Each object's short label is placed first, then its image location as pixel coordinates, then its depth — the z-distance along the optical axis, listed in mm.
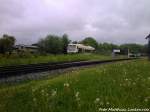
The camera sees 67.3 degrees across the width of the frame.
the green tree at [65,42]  47923
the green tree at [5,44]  30937
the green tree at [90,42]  72643
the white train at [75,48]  46112
